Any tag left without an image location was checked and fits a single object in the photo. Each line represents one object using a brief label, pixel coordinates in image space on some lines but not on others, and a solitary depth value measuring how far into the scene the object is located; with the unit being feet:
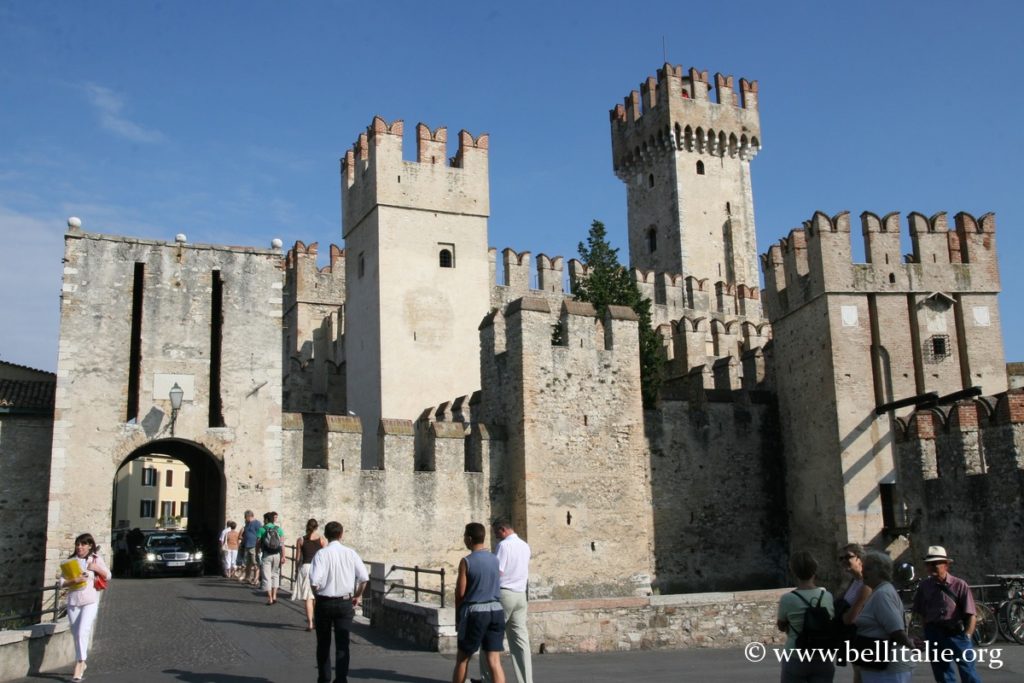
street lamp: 71.87
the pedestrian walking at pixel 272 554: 56.03
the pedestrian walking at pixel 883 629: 24.25
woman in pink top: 36.19
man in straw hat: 30.58
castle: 71.92
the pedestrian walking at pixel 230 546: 68.44
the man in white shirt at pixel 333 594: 32.83
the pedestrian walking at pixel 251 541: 66.03
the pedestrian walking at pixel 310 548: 45.33
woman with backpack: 23.89
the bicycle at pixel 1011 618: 48.52
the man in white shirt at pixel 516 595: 33.06
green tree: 101.14
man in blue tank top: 30.35
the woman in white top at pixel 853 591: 25.16
